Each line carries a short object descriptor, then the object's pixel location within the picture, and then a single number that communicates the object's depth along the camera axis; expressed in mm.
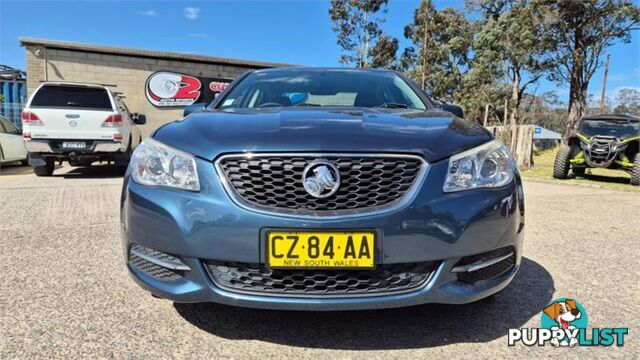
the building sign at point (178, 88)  15986
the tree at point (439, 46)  31109
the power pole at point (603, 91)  30547
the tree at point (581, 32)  19281
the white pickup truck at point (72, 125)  7832
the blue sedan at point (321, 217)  1702
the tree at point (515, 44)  21156
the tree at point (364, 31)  28328
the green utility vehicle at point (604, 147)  9477
